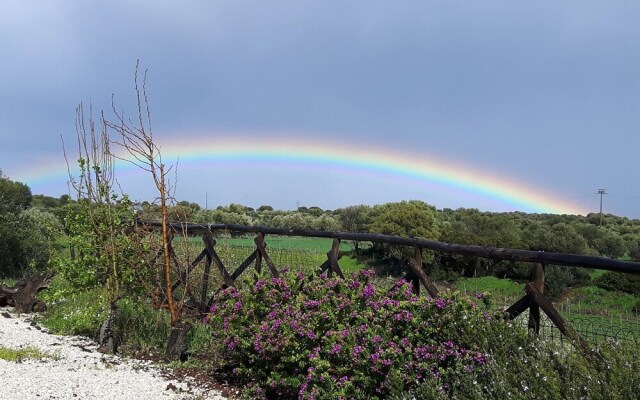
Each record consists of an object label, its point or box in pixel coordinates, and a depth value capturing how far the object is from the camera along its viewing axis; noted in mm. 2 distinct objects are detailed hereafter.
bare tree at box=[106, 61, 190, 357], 5791
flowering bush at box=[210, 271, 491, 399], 3811
